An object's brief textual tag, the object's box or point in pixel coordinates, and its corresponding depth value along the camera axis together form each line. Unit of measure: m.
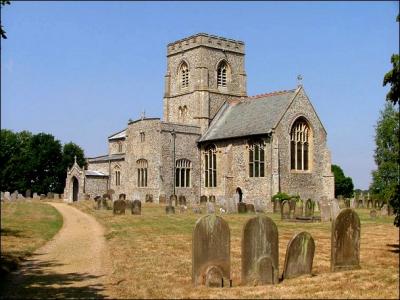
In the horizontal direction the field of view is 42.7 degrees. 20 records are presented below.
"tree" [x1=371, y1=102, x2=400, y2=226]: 48.78
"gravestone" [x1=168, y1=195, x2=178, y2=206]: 36.97
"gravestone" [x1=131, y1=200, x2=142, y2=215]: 27.88
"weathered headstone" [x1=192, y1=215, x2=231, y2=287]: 9.81
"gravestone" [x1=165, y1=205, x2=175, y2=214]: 29.11
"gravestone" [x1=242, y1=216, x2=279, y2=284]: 9.98
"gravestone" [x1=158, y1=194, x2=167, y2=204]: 39.69
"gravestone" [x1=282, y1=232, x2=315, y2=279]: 10.39
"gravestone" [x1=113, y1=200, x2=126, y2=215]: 27.31
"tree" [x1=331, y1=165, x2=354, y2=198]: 59.03
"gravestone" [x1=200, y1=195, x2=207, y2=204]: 40.42
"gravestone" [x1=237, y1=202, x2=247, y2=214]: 30.14
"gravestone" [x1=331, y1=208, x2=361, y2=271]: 10.97
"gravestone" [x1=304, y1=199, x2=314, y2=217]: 26.17
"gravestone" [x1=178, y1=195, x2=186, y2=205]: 35.28
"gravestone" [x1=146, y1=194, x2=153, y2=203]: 41.59
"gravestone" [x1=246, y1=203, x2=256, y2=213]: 30.63
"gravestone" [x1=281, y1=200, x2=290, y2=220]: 25.23
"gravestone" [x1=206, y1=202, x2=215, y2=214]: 27.55
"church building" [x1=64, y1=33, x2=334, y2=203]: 37.72
